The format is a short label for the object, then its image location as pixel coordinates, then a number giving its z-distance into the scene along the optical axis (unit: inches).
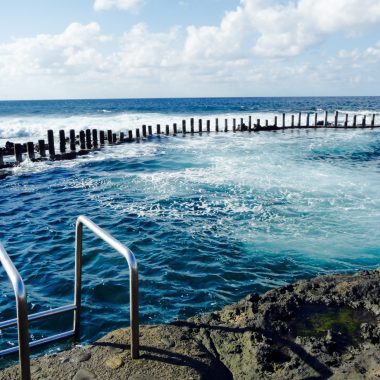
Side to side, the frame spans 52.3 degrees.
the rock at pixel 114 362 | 144.5
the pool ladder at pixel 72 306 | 108.0
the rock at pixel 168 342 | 159.5
